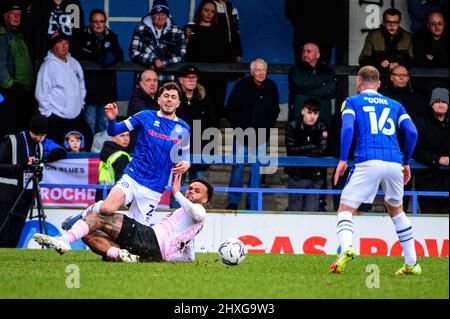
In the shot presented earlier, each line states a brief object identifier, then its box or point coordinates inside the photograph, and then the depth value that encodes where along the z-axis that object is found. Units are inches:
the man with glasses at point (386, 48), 696.4
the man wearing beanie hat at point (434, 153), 674.8
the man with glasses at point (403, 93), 679.1
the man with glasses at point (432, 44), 705.6
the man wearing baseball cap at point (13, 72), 669.9
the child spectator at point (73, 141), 682.2
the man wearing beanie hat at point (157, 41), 674.8
